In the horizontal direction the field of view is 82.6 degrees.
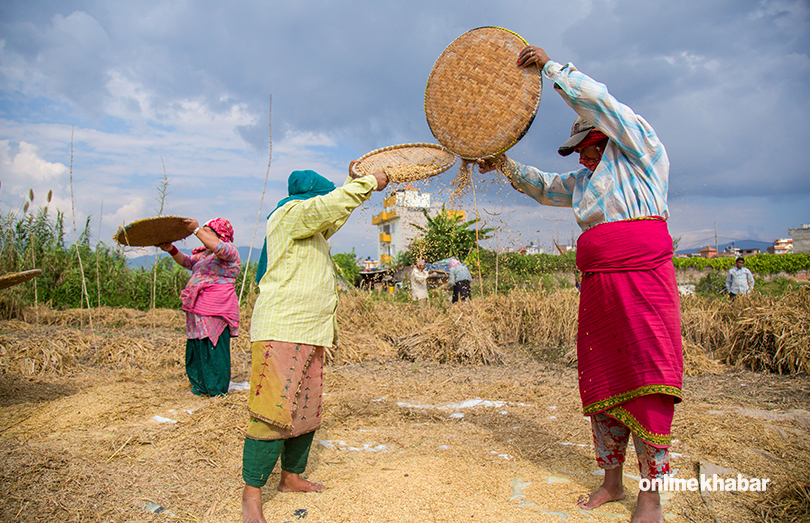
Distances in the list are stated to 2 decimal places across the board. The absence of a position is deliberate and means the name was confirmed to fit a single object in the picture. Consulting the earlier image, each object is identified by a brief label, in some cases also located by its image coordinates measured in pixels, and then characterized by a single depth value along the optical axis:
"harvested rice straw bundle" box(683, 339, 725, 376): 4.98
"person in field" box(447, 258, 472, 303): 9.55
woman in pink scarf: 4.02
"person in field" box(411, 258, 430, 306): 8.59
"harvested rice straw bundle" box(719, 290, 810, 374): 4.68
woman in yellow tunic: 1.99
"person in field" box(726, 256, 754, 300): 9.34
